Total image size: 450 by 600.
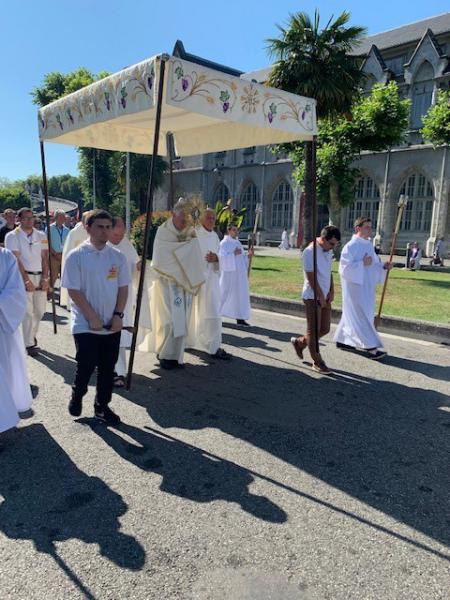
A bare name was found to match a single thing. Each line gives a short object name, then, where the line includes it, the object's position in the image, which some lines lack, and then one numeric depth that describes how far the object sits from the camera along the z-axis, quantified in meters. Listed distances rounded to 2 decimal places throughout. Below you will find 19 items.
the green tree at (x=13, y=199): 50.47
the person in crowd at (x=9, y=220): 8.23
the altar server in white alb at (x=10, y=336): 3.74
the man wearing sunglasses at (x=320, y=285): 5.83
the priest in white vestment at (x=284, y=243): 34.53
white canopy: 4.35
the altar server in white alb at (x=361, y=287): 6.58
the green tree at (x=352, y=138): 21.08
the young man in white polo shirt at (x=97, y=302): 3.96
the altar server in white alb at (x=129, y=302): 5.24
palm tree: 17.09
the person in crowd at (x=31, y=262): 6.44
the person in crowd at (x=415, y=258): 20.55
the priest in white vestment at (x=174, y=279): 5.85
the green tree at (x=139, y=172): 35.56
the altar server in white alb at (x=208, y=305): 6.33
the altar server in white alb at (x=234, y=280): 8.85
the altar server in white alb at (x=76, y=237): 5.69
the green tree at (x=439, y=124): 16.94
